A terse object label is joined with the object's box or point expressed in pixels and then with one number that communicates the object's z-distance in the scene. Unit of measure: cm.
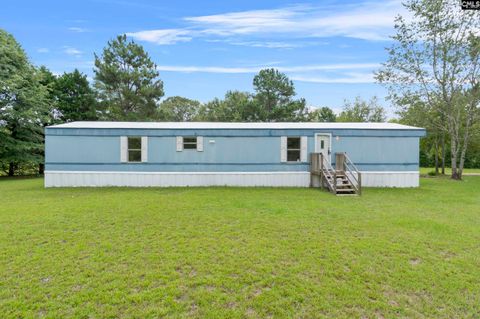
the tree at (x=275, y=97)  2453
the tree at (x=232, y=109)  2455
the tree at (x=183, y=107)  3891
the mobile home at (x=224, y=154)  1024
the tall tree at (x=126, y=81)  2136
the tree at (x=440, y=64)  1419
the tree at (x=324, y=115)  3416
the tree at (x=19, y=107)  1535
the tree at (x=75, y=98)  2005
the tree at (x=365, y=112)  3178
